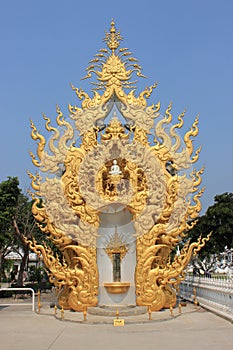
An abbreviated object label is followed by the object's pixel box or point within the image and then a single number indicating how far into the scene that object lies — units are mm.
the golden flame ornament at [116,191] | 10875
